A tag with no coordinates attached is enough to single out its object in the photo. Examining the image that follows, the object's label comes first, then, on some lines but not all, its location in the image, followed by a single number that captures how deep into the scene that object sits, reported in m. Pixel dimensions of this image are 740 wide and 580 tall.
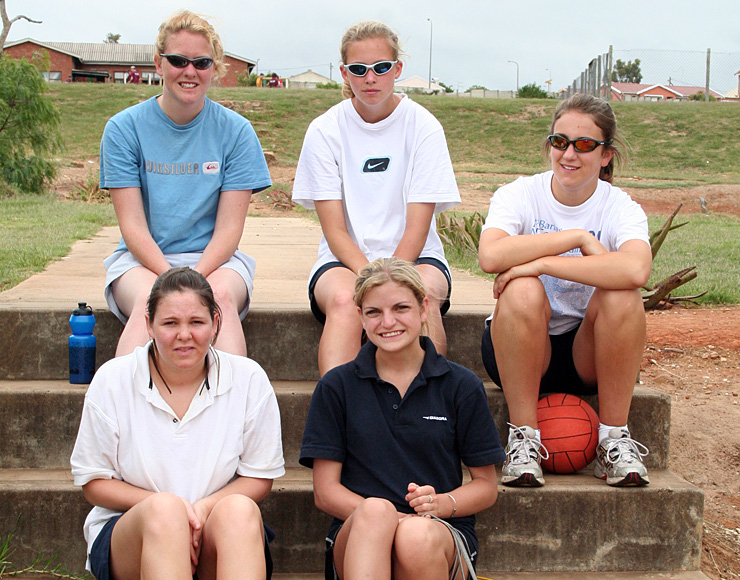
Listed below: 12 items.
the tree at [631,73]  48.46
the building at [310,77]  81.91
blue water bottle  3.20
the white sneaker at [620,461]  2.88
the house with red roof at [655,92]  41.14
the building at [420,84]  57.47
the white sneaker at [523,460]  2.86
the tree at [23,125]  13.86
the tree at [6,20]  19.81
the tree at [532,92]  43.53
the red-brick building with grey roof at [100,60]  55.44
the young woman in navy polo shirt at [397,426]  2.44
